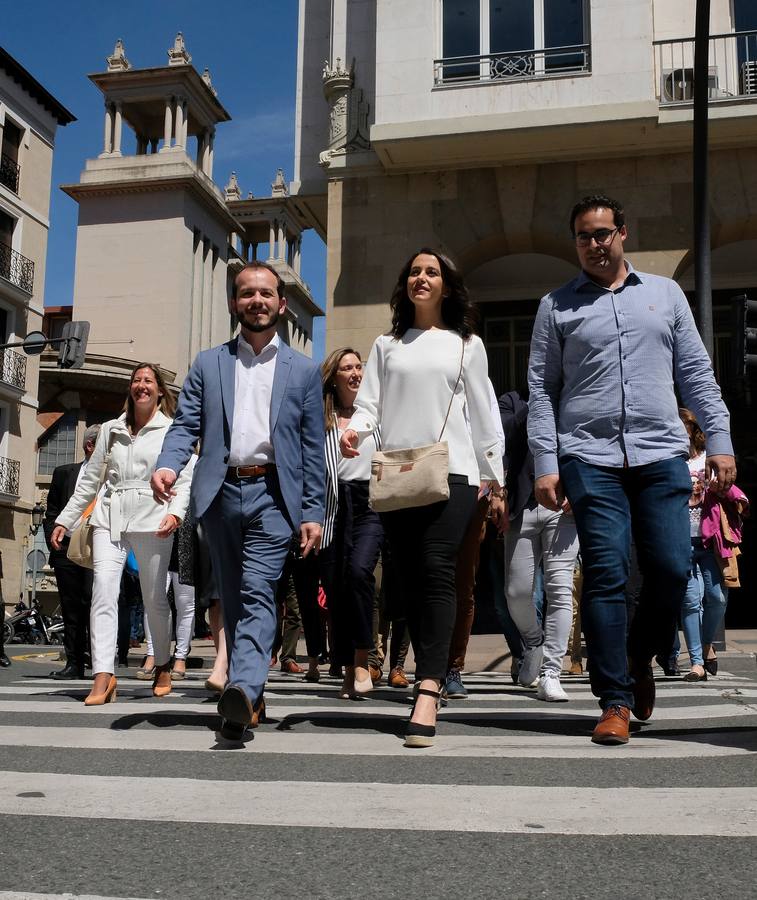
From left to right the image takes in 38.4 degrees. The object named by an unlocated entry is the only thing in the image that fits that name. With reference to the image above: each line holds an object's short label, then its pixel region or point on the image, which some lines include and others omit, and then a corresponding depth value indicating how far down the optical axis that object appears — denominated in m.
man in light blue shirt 4.37
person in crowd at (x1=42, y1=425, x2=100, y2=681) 8.33
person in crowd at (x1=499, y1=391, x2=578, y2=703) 6.52
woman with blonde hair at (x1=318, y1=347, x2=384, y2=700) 6.21
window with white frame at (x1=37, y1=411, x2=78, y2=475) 49.00
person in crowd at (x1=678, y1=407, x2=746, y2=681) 8.16
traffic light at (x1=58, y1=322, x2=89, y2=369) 25.83
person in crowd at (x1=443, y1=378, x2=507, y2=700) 5.43
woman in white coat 6.31
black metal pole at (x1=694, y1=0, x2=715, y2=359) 11.44
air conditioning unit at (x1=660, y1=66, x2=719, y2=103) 15.97
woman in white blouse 4.50
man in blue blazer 4.60
